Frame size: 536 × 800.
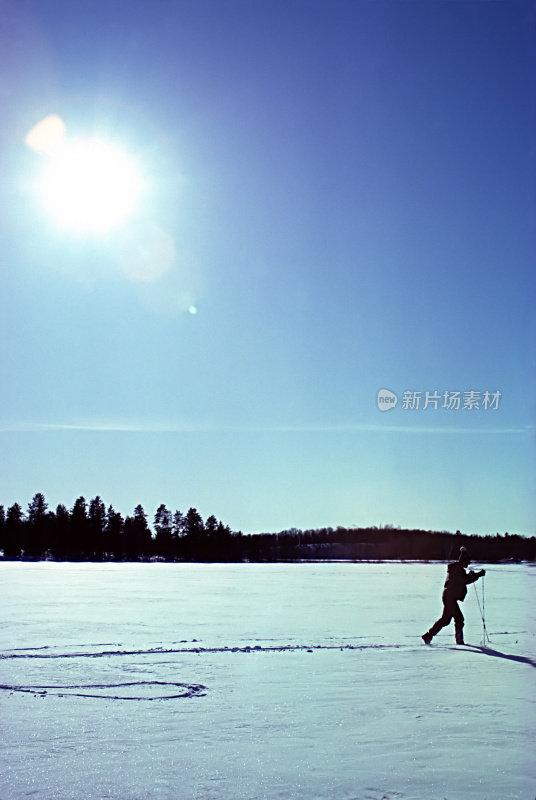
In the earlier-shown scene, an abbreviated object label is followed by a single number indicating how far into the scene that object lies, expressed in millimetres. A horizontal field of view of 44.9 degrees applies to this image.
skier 8680
